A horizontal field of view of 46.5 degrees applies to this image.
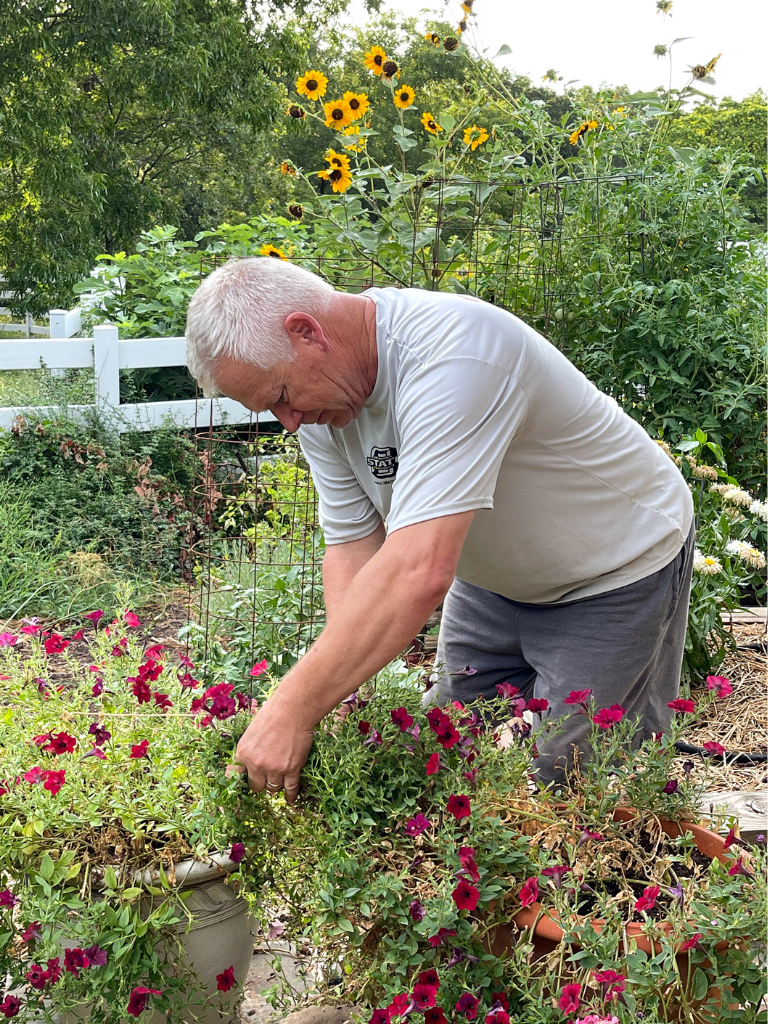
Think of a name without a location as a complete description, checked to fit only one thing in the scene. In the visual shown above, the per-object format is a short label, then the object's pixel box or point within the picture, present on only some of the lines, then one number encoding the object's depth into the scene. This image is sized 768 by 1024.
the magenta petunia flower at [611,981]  1.09
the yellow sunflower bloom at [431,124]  3.45
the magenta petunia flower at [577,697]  1.37
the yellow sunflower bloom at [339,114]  3.37
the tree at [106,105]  9.67
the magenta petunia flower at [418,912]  1.24
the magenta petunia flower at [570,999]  1.08
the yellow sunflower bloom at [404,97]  3.40
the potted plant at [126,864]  1.36
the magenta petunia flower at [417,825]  1.26
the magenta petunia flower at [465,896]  1.18
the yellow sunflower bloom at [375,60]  3.39
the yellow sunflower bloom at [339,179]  3.22
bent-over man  1.33
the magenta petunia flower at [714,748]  1.34
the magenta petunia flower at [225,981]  1.41
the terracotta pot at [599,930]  1.19
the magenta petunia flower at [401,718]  1.35
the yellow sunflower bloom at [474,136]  3.51
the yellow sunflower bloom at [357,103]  3.34
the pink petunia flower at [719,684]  1.39
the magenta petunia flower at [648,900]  1.20
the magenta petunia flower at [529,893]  1.20
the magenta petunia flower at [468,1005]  1.20
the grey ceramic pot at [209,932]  1.49
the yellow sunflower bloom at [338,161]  3.24
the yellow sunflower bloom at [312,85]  3.56
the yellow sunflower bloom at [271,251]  3.47
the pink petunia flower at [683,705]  1.34
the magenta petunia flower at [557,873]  1.21
